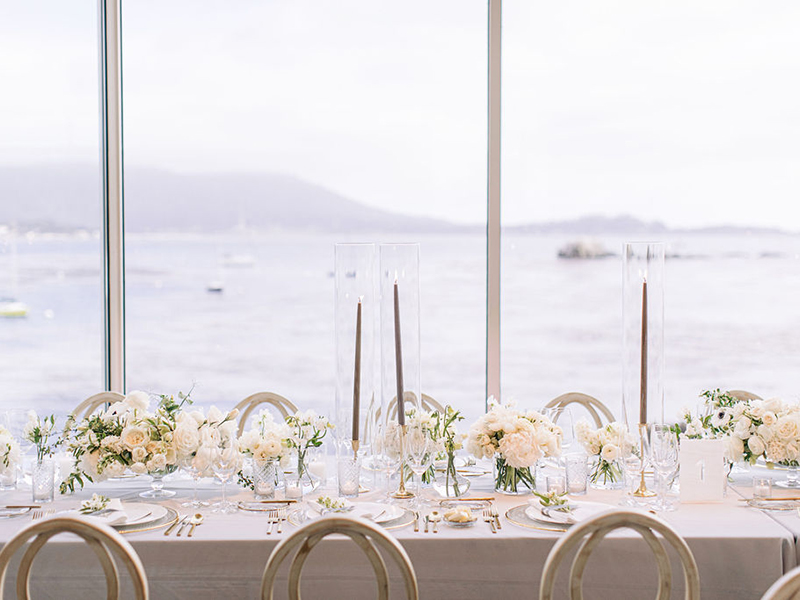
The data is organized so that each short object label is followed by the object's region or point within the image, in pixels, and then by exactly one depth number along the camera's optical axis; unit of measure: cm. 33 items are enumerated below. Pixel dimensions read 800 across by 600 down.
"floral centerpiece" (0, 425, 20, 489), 220
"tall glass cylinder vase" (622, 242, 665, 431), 214
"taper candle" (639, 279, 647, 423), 214
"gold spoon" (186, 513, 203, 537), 199
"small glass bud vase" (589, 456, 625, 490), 237
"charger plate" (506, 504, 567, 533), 195
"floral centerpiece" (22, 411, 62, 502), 218
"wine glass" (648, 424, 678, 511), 210
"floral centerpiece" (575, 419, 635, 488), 231
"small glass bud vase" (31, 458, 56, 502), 219
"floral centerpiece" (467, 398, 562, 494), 221
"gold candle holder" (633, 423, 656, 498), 220
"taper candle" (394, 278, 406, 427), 208
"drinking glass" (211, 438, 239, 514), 208
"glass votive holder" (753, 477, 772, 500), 221
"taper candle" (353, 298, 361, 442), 213
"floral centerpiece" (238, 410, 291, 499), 216
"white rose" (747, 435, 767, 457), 228
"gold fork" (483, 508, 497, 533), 200
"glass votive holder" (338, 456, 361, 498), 216
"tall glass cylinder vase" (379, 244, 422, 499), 207
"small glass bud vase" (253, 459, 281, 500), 221
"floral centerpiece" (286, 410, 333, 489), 220
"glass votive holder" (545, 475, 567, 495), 220
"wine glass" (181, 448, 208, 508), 209
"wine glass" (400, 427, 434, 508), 208
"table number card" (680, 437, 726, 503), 218
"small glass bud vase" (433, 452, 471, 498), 224
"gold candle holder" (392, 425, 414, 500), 219
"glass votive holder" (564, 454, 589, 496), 225
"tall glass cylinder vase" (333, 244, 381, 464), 209
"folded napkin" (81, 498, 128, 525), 196
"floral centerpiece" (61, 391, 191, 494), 212
